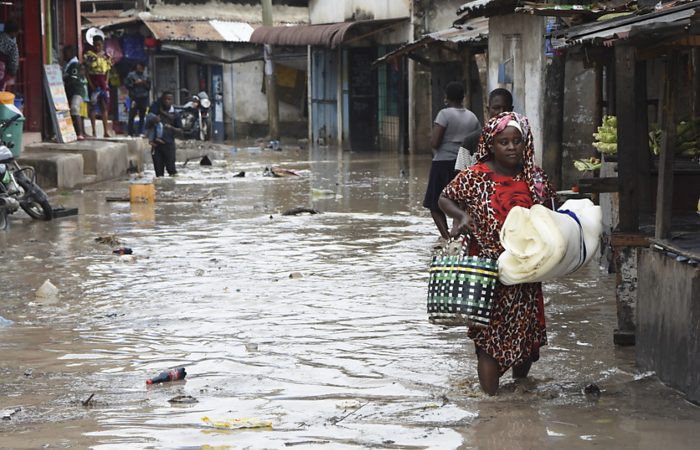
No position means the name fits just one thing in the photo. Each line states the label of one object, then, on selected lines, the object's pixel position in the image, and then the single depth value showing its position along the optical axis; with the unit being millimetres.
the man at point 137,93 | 30828
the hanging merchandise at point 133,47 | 35194
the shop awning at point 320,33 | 28203
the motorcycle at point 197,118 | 31844
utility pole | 32844
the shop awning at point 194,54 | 35250
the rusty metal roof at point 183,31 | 34156
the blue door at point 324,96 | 32156
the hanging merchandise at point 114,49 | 34678
